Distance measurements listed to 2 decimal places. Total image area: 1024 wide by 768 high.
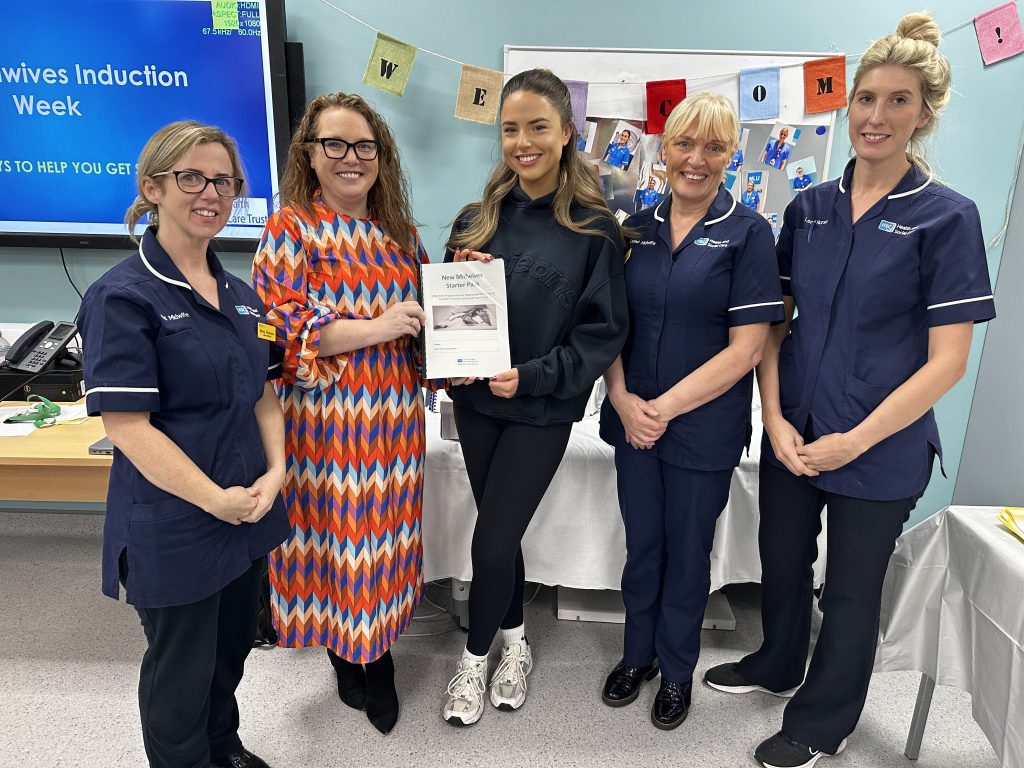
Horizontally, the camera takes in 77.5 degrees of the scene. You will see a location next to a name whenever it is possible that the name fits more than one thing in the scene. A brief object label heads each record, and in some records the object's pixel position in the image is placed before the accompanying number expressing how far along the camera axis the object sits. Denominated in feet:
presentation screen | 7.86
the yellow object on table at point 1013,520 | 4.73
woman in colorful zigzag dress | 4.66
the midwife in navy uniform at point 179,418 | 3.46
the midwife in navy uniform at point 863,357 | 4.24
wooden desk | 6.58
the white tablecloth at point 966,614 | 4.43
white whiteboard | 8.30
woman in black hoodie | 4.82
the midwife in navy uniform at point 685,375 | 4.85
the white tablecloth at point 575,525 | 6.68
